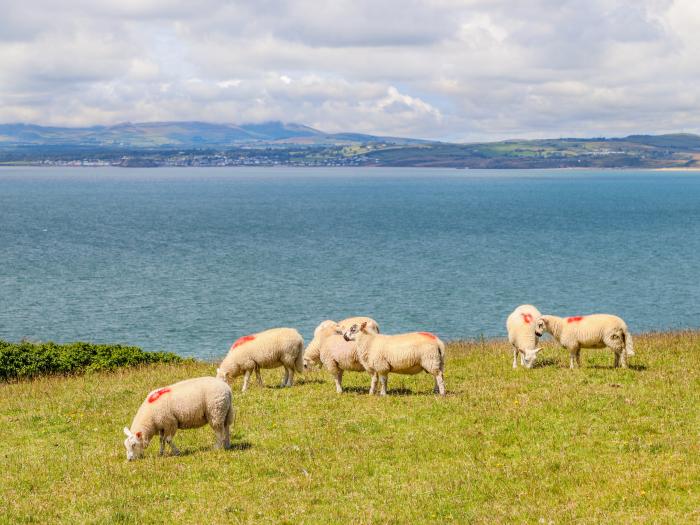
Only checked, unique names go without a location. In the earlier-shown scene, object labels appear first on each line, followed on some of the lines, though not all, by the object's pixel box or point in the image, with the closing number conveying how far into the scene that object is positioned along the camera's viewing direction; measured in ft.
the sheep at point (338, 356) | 77.20
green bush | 104.73
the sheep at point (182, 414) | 57.77
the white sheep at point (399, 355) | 71.82
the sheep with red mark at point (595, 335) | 81.76
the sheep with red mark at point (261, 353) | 79.77
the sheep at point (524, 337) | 85.35
